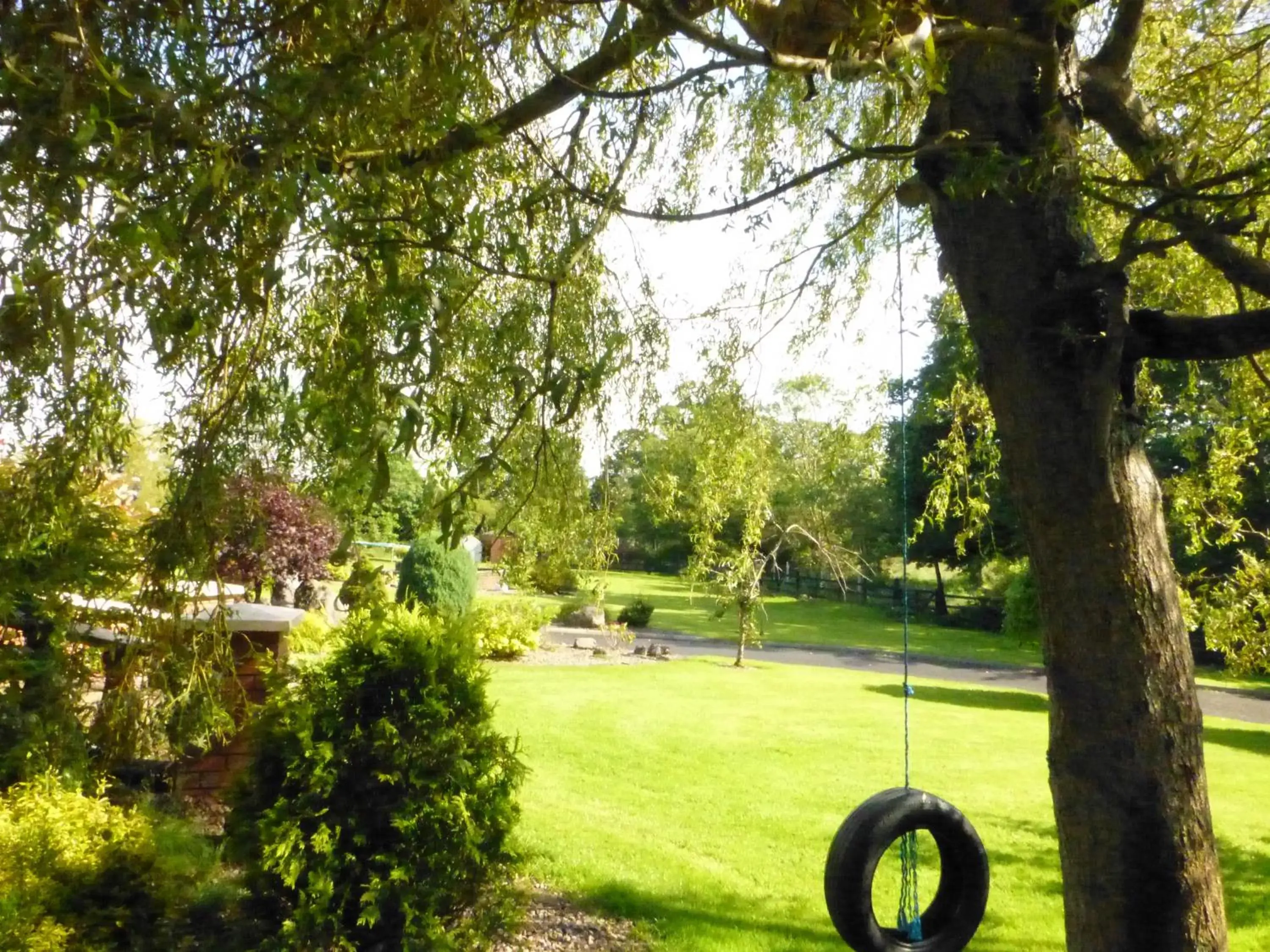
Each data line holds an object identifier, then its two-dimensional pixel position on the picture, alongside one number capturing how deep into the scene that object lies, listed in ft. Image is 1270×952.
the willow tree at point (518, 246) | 7.43
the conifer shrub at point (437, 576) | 51.96
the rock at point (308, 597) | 48.80
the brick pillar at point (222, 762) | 20.57
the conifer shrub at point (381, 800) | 12.82
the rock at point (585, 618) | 64.85
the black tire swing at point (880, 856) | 12.23
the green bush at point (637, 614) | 72.79
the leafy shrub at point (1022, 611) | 51.67
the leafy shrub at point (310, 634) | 18.12
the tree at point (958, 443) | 18.01
